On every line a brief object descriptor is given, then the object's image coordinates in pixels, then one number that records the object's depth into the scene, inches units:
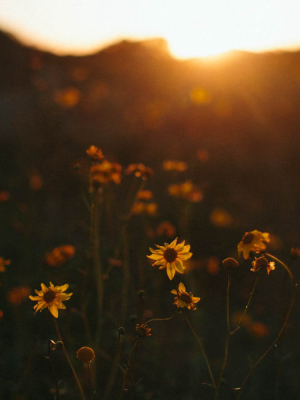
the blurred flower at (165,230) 106.0
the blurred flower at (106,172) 89.9
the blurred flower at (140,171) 93.8
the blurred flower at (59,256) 92.7
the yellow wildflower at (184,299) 53.9
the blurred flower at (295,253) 57.1
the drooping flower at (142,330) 52.2
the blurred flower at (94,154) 78.1
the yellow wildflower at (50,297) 55.6
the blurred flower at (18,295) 106.9
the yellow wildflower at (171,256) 56.1
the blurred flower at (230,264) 52.6
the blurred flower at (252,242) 49.5
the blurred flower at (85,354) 50.9
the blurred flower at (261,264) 52.1
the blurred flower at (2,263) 70.2
